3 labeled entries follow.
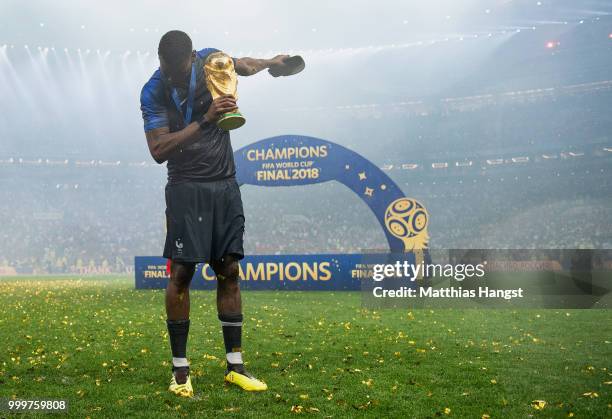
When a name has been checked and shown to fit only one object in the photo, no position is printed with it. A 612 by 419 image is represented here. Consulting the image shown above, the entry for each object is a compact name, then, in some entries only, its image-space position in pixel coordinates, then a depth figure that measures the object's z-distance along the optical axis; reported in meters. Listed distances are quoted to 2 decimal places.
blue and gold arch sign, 13.12
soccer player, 3.71
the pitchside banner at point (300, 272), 13.59
